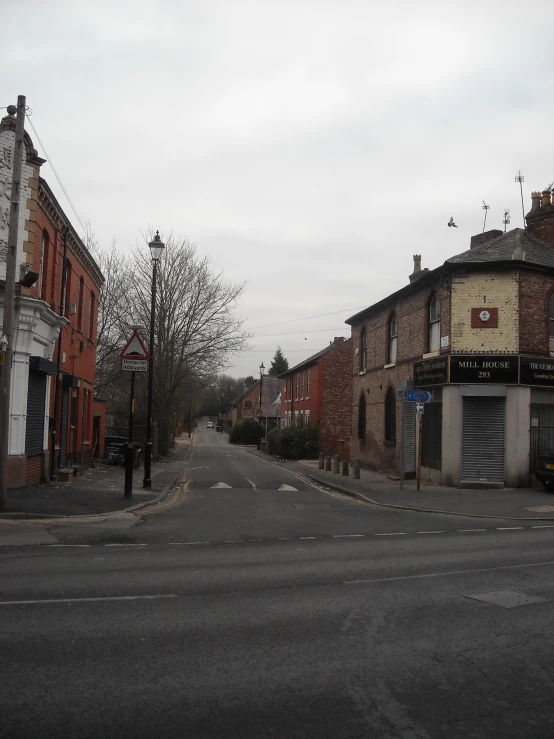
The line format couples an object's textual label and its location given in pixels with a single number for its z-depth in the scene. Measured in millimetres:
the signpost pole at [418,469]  20238
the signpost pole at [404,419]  24625
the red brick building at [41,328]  15914
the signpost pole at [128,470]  15805
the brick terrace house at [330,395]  41719
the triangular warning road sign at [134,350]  17080
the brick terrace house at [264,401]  71312
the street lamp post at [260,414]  52941
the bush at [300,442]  41094
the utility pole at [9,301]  12719
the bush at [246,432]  69625
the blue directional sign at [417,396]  19516
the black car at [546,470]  19219
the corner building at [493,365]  20703
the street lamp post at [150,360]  18977
